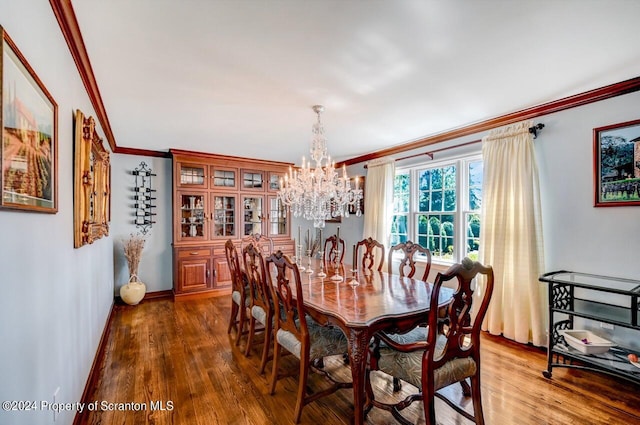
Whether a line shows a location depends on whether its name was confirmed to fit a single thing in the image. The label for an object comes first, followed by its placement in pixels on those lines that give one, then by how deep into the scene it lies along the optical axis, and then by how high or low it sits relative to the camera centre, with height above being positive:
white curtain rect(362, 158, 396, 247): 4.74 +0.22
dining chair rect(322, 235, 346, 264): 3.78 -0.54
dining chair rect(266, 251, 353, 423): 1.99 -0.94
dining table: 1.71 -0.64
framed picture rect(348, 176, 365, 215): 5.43 +0.51
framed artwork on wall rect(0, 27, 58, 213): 0.95 +0.29
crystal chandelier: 3.35 +0.27
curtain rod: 3.04 +0.87
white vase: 4.43 -1.21
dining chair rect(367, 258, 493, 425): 1.61 -0.89
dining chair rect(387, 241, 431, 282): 2.93 -0.43
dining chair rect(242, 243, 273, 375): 2.52 -0.82
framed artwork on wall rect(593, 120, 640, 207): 2.47 +0.42
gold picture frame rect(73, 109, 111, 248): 1.92 +0.21
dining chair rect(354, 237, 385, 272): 3.36 -0.40
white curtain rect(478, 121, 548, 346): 2.98 -0.25
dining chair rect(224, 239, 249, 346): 3.12 -0.88
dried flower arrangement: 4.53 -0.64
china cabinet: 4.86 +0.03
